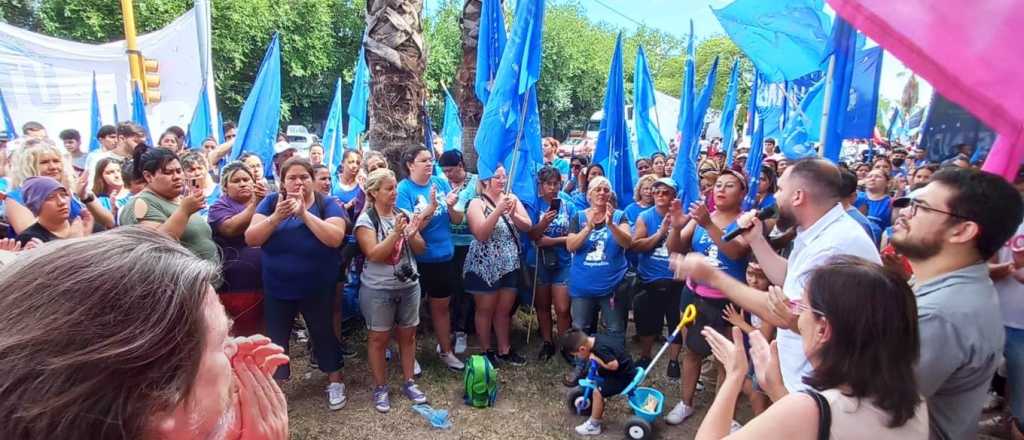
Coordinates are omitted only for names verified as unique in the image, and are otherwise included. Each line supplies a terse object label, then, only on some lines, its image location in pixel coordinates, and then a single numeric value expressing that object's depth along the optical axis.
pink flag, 1.51
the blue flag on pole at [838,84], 3.44
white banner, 10.25
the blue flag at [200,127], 7.26
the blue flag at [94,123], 7.54
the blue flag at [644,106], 6.73
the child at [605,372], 3.55
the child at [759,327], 3.20
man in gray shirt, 1.70
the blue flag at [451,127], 8.03
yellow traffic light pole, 7.18
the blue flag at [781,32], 4.86
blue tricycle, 3.45
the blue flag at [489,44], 5.16
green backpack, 3.91
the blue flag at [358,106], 7.20
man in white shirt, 2.30
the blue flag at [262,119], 5.59
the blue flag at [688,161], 4.97
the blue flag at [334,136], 7.23
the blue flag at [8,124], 6.88
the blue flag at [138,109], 7.05
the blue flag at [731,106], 8.36
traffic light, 7.76
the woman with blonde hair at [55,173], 3.36
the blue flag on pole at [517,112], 4.34
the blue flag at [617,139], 5.44
